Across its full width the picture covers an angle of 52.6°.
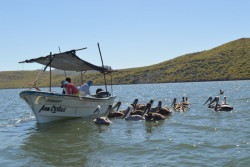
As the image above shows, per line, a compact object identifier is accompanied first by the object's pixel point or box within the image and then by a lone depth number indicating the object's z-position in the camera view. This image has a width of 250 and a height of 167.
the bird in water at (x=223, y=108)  20.56
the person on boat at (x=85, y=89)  20.30
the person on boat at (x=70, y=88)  17.31
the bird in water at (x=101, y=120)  15.87
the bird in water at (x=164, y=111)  19.53
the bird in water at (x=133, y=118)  17.23
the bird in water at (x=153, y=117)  16.88
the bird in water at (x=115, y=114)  19.23
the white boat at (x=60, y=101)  15.39
